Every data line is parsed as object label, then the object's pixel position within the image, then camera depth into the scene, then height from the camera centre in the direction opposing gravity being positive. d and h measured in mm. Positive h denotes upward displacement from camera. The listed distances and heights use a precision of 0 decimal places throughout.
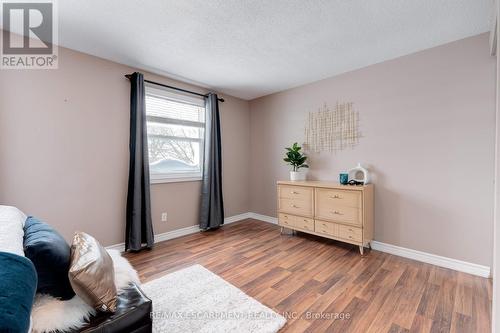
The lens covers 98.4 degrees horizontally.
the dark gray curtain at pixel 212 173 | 3584 -153
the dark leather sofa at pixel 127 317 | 957 -713
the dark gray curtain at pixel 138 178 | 2781 -182
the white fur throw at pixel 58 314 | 890 -653
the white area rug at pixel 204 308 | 1505 -1127
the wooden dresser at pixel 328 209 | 2609 -608
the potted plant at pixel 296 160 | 3419 +68
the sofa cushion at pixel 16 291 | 622 -414
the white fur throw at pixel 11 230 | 919 -337
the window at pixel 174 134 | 3131 +466
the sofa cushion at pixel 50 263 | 950 -446
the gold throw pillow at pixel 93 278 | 952 -522
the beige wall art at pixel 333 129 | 3020 +534
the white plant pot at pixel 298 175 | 3441 -172
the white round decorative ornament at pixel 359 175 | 2797 -148
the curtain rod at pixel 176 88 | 2836 +1155
